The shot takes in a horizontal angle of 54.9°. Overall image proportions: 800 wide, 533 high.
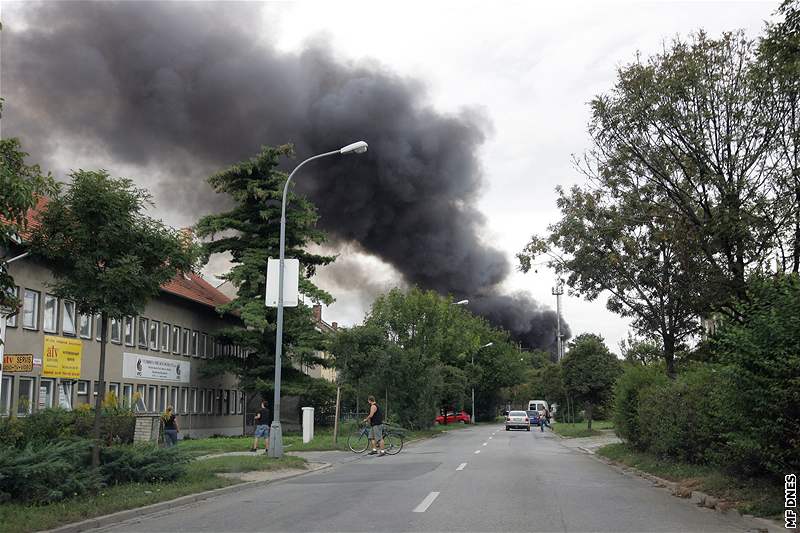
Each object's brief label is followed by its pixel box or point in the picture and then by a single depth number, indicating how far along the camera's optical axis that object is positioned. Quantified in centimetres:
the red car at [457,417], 7922
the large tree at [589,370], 4384
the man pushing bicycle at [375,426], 2412
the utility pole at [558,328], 7521
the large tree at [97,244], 1256
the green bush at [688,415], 1312
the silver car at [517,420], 5512
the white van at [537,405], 7522
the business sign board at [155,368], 3559
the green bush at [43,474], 996
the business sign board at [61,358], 2914
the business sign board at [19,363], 2475
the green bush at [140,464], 1282
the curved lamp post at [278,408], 2016
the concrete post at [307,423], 2923
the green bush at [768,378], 987
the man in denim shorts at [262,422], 2362
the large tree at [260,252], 3953
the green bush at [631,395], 2127
